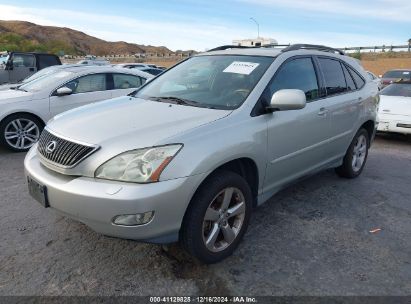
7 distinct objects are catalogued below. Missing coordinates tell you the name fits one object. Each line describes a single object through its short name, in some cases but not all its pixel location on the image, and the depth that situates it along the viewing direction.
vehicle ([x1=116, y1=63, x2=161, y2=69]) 21.71
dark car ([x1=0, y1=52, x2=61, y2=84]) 12.96
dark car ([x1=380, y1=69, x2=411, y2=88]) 14.40
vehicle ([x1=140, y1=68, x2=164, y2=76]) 19.97
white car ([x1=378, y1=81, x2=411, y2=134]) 7.40
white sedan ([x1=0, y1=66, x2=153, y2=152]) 6.23
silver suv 2.56
